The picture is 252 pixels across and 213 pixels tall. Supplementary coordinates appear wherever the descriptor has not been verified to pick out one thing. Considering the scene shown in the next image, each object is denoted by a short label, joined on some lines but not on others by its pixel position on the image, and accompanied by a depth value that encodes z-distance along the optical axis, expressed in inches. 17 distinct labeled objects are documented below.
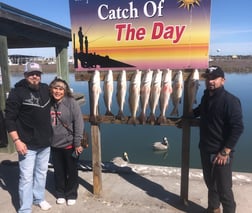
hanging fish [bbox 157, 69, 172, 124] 90.9
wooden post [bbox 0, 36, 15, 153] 150.8
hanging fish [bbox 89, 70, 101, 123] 96.4
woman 94.2
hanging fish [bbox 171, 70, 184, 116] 90.1
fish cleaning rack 93.6
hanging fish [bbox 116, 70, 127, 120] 94.0
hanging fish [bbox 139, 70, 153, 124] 91.9
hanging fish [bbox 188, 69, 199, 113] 88.9
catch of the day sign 89.9
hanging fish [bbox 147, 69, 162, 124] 91.3
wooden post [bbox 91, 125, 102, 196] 103.6
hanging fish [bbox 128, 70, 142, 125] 92.4
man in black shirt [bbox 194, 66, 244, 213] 76.8
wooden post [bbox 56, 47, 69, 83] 231.5
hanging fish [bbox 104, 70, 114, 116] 94.9
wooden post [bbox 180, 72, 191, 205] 94.4
